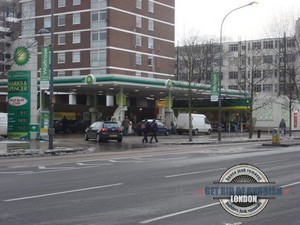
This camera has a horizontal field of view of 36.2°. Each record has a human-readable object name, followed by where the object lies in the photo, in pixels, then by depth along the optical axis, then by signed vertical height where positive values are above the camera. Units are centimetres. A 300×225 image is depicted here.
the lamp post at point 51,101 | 2425 +118
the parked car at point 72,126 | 4819 -29
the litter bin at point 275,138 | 2923 -88
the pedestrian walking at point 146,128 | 3184 -30
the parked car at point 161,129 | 4259 -50
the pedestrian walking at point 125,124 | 4162 -4
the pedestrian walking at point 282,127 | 4541 -27
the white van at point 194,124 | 4606 -1
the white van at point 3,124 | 3516 -8
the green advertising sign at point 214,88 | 3791 +300
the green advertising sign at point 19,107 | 3134 +110
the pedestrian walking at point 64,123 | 4834 -2
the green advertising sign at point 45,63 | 2838 +388
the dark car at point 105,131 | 3128 -52
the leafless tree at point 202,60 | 7568 +1103
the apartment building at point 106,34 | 6406 +1307
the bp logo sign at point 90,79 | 4081 +396
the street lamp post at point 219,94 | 3337 +231
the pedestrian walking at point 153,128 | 3183 -30
